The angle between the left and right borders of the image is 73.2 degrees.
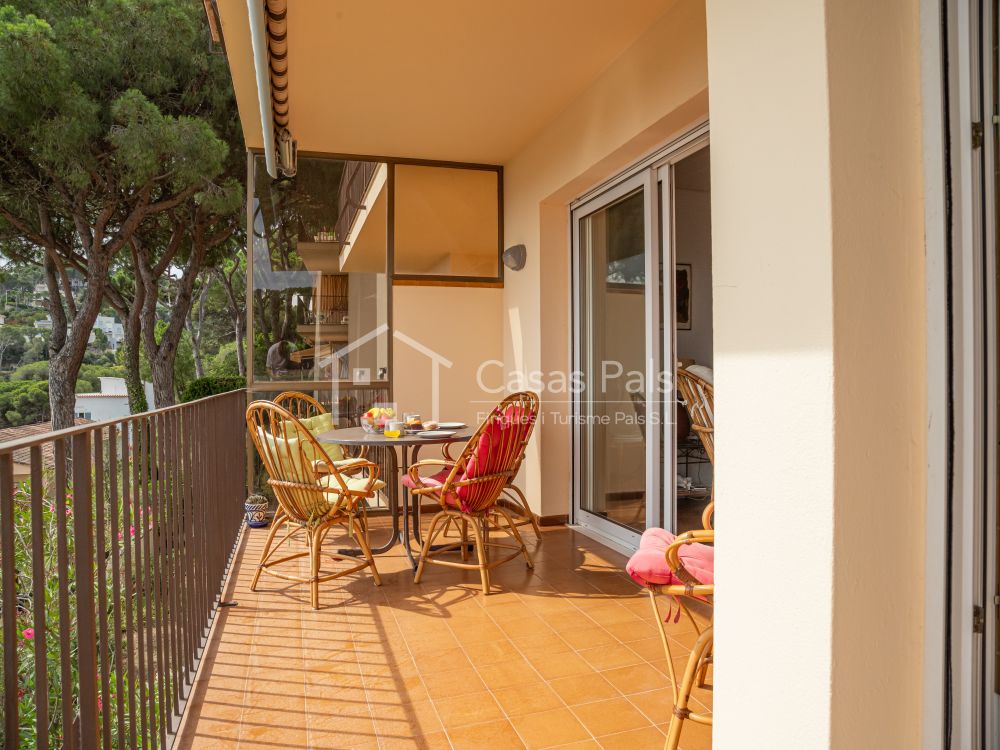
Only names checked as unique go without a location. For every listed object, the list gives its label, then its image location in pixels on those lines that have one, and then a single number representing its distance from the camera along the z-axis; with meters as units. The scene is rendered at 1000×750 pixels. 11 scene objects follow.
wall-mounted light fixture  5.17
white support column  1.24
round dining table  3.59
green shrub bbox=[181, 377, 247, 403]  7.48
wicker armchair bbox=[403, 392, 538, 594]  3.43
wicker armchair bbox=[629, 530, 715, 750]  1.81
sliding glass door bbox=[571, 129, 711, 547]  3.62
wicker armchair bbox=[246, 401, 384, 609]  3.24
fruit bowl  4.09
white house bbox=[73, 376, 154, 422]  17.11
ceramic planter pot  4.81
